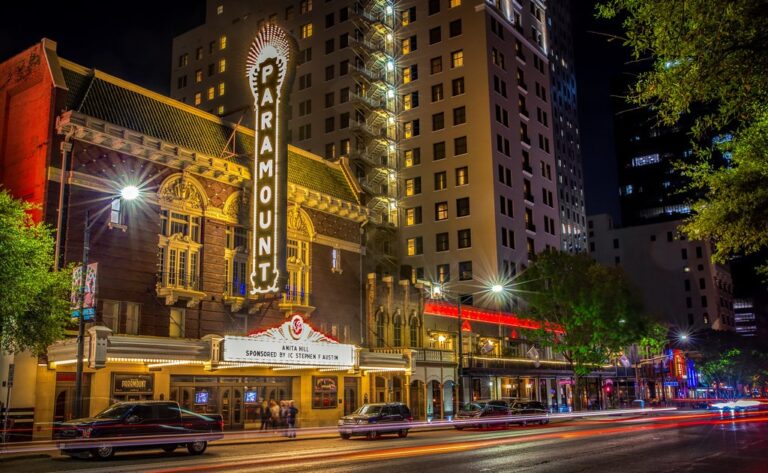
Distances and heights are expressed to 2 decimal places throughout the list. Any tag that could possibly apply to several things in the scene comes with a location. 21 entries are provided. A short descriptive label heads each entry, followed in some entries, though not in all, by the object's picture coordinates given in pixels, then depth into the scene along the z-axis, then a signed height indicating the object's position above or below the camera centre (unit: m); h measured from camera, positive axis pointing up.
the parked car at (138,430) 22.23 -1.82
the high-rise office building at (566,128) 124.12 +44.44
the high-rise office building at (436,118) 69.31 +26.97
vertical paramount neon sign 37.06 +11.25
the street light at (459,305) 44.51 +5.79
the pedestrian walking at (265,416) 35.59 -2.13
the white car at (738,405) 55.41 -3.17
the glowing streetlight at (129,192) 24.26 +6.39
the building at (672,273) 136.62 +18.85
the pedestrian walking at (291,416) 34.41 -2.11
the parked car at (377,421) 31.73 -2.30
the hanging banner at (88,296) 25.81 +3.02
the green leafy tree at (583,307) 52.56 +4.66
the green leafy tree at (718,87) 12.14 +5.31
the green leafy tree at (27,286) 25.19 +3.47
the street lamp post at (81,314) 24.41 +2.33
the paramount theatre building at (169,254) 31.11 +6.25
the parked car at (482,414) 38.25 -2.51
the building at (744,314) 191.00 +14.20
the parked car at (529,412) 41.06 -2.54
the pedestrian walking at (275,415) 35.41 -2.08
